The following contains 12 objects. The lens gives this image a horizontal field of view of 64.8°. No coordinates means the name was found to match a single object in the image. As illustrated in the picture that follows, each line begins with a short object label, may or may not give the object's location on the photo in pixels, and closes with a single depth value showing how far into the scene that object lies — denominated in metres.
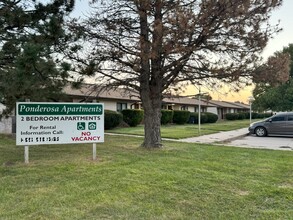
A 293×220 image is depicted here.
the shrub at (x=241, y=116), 39.82
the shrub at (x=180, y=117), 24.12
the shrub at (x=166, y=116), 22.02
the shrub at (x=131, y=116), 19.03
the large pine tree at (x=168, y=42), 6.76
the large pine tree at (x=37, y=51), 5.02
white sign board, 5.95
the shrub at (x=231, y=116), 38.49
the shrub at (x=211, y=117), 28.22
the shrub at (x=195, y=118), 26.78
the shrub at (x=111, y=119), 16.38
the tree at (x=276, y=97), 28.66
